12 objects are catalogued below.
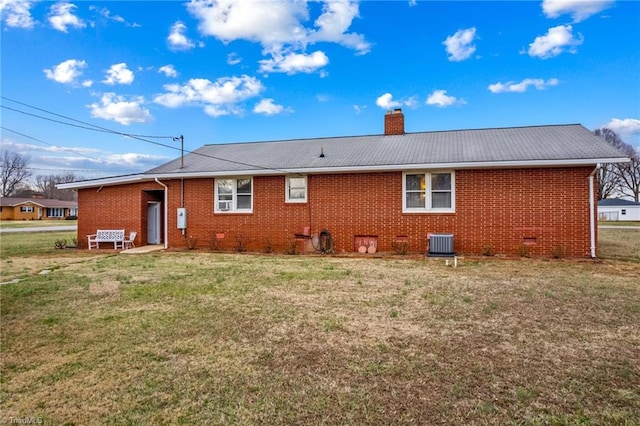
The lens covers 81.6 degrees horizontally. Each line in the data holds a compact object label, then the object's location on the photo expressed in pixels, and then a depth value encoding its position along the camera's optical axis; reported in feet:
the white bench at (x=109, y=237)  49.21
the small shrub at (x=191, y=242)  46.35
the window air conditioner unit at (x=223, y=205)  45.94
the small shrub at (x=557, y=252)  34.96
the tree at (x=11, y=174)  219.82
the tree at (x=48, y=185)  259.90
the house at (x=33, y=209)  183.01
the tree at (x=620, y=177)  179.73
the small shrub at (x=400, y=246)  39.02
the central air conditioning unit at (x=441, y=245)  35.86
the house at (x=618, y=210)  159.33
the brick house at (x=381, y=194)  35.76
